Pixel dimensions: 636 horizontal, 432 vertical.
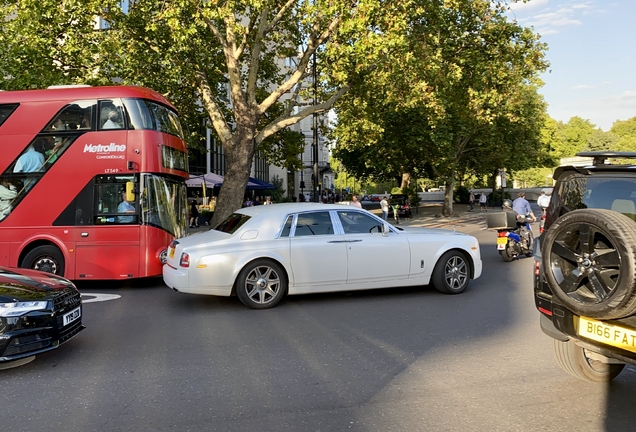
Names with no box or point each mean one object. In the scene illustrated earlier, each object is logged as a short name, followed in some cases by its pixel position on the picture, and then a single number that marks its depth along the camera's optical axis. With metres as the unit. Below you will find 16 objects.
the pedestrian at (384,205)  26.21
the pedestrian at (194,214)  24.73
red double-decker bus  9.84
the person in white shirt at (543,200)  18.35
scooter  12.50
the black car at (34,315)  4.79
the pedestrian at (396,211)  31.73
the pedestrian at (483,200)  43.78
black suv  3.43
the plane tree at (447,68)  17.16
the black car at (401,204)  34.59
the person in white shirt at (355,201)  20.54
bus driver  9.92
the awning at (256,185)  30.64
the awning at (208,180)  26.11
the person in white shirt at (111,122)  9.95
